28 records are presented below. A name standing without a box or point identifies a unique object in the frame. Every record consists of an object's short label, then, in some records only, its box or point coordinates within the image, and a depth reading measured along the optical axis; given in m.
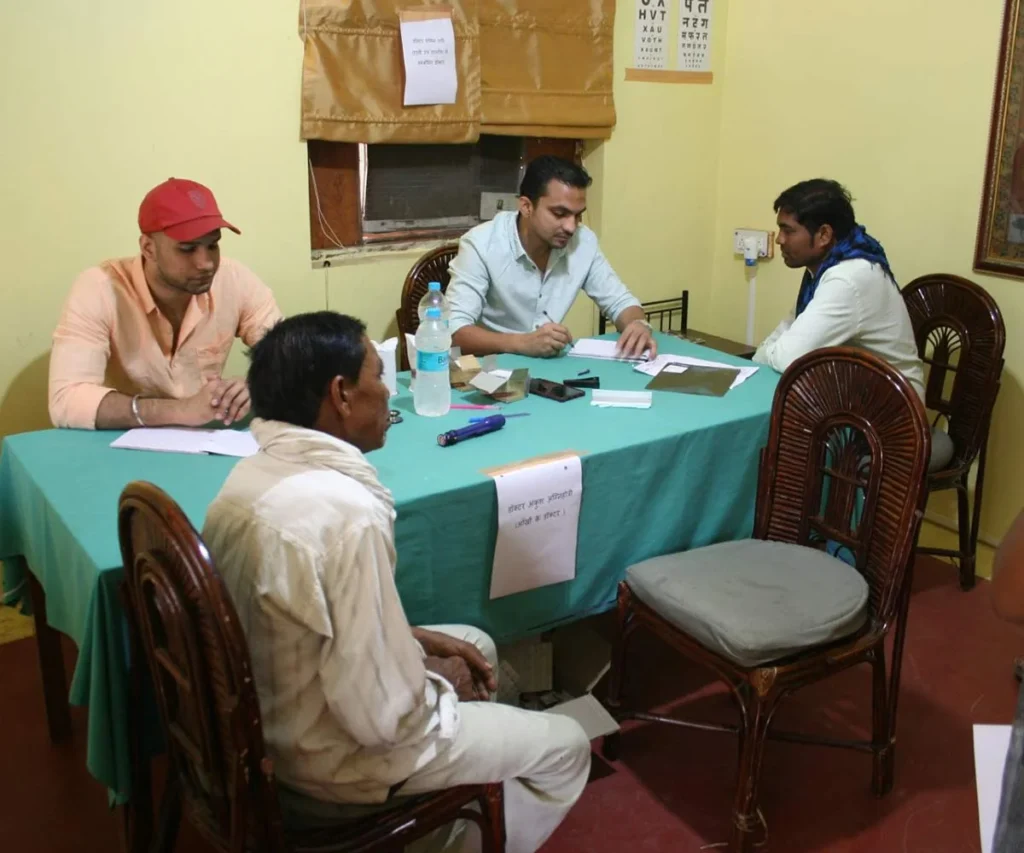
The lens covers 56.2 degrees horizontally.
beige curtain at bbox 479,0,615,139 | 3.18
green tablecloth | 1.46
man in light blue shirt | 2.68
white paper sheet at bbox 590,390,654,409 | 2.25
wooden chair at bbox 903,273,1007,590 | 2.70
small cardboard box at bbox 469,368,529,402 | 2.29
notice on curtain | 2.95
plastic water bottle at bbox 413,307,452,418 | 2.13
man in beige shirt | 1.20
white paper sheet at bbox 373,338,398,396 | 2.12
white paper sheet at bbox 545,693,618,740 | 2.01
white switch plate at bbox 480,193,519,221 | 3.52
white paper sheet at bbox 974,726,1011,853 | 1.15
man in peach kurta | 2.00
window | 3.15
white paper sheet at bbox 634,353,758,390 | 2.50
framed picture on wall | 2.75
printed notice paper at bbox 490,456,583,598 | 1.84
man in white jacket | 2.50
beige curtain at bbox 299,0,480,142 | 2.81
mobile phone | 2.29
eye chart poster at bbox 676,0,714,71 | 3.53
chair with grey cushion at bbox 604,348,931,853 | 1.74
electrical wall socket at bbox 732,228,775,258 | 3.65
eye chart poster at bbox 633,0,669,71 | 3.46
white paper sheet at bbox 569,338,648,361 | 2.67
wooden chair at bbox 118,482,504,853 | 1.13
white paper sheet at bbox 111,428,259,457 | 1.88
